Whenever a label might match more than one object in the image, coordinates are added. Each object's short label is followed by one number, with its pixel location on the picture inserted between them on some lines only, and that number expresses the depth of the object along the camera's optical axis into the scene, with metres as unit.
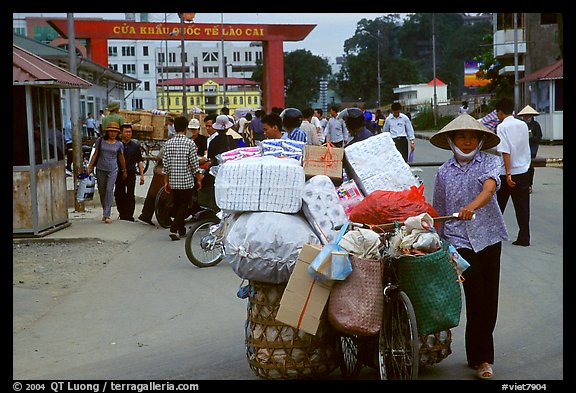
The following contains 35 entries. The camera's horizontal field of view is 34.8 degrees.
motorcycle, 10.91
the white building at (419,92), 107.69
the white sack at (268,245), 5.73
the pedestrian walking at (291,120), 11.81
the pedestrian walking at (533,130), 16.27
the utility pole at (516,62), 44.87
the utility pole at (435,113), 67.26
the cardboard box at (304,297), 5.52
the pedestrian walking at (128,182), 15.89
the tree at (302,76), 107.06
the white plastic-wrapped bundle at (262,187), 5.96
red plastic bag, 5.77
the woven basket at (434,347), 5.90
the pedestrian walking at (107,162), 15.36
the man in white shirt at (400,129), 20.61
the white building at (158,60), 117.69
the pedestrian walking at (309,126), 18.97
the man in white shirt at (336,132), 24.28
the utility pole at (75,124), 17.08
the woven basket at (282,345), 5.79
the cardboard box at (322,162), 6.30
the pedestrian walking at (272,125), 10.74
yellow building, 119.93
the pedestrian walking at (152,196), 15.35
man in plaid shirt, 12.98
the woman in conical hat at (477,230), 6.21
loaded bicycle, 5.37
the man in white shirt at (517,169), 11.76
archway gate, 46.47
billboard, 121.50
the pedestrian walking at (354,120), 10.34
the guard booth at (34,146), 13.31
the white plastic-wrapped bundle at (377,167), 6.42
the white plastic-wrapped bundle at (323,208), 5.90
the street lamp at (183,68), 40.29
